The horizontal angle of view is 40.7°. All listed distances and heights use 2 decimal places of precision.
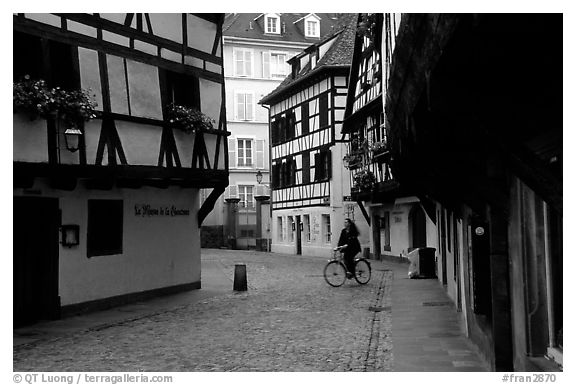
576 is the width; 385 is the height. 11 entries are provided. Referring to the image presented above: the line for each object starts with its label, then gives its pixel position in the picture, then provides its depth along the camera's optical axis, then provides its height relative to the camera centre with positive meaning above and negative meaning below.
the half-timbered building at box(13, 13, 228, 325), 13.02 +1.70
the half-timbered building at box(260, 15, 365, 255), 34.66 +4.52
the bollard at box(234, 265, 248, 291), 18.50 -0.83
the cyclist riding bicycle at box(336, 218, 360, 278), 18.59 +0.02
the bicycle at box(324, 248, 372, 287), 19.00 -0.72
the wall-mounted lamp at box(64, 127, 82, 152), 12.88 +1.86
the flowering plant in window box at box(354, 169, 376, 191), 28.05 +2.25
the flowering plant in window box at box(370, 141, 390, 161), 24.44 +2.96
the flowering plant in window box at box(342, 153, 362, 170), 29.56 +3.16
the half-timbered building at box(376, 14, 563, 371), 4.32 +0.85
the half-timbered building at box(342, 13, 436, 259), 26.30 +2.42
